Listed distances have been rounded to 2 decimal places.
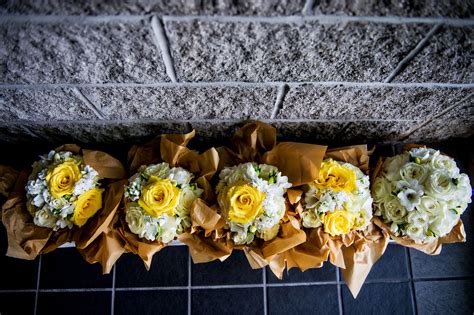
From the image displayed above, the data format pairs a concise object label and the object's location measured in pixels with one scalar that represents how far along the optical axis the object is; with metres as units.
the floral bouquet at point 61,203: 0.94
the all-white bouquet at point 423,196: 0.93
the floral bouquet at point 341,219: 0.93
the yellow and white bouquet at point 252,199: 0.87
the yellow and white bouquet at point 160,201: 0.89
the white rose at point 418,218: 0.94
